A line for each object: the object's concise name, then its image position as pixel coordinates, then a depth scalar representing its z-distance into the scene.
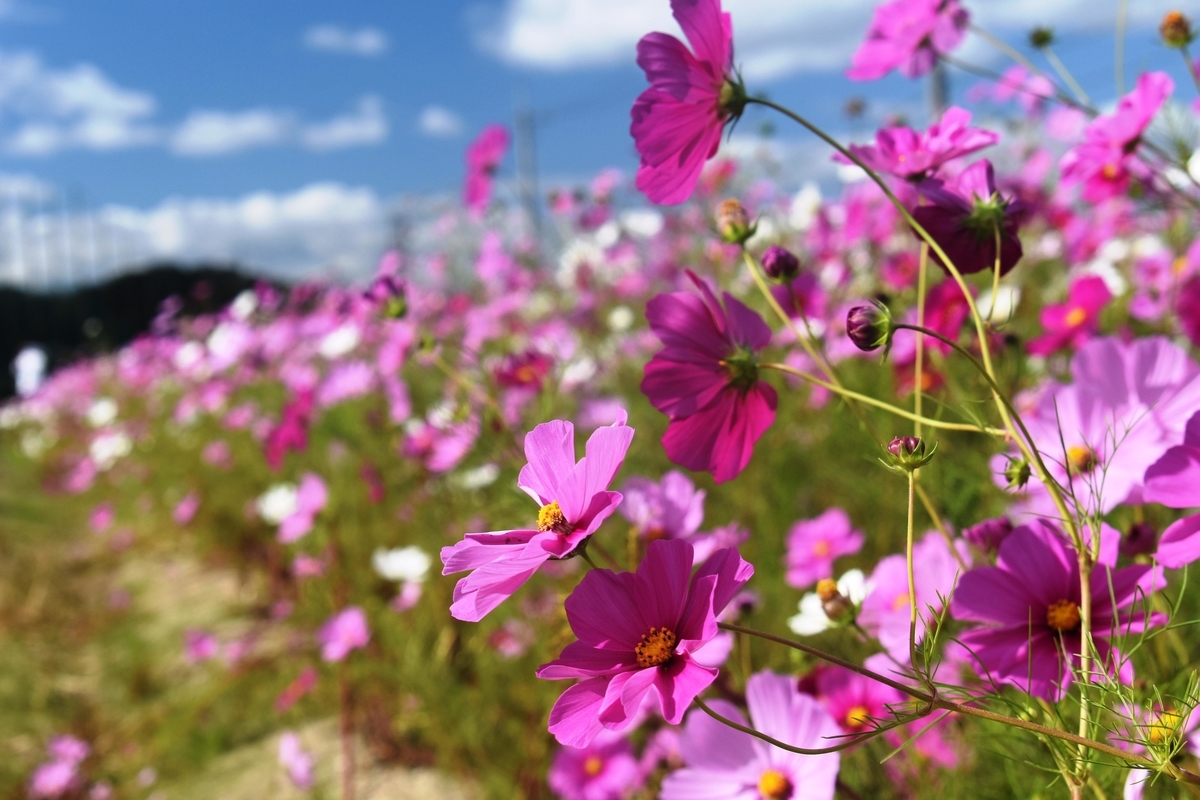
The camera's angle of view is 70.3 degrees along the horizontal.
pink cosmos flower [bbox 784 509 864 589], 0.90
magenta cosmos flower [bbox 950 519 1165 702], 0.41
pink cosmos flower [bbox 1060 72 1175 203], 0.62
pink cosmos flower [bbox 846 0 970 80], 0.68
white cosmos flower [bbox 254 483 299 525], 1.64
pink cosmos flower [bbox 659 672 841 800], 0.52
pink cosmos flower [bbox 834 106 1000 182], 0.49
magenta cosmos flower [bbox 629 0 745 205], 0.43
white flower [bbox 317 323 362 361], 2.22
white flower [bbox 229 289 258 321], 2.74
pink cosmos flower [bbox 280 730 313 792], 1.10
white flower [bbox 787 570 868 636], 0.59
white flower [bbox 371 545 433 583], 1.30
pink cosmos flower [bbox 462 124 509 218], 1.42
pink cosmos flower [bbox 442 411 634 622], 0.33
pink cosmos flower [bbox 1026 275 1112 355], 0.93
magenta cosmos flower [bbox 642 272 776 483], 0.45
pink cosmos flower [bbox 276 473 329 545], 1.37
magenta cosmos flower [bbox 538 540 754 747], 0.33
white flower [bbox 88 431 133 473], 3.32
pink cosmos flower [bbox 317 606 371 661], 1.19
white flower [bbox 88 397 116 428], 3.89
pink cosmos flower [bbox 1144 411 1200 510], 0.36
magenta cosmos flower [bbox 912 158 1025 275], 0.45
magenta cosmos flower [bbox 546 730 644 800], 0.86
